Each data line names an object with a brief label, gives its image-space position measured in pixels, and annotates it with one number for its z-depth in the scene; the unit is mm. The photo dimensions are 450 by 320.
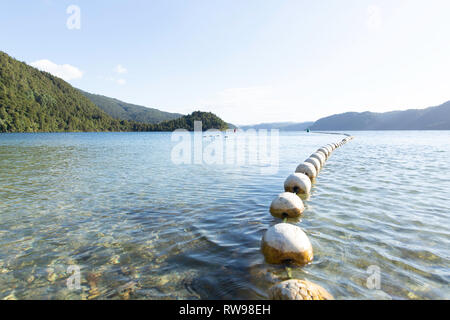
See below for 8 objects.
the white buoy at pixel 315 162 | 17330
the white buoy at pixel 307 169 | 14531
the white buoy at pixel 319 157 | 19973
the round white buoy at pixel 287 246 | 5566
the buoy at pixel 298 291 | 3916
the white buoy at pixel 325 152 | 26527
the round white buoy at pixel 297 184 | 11539
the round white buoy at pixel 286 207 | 8773
